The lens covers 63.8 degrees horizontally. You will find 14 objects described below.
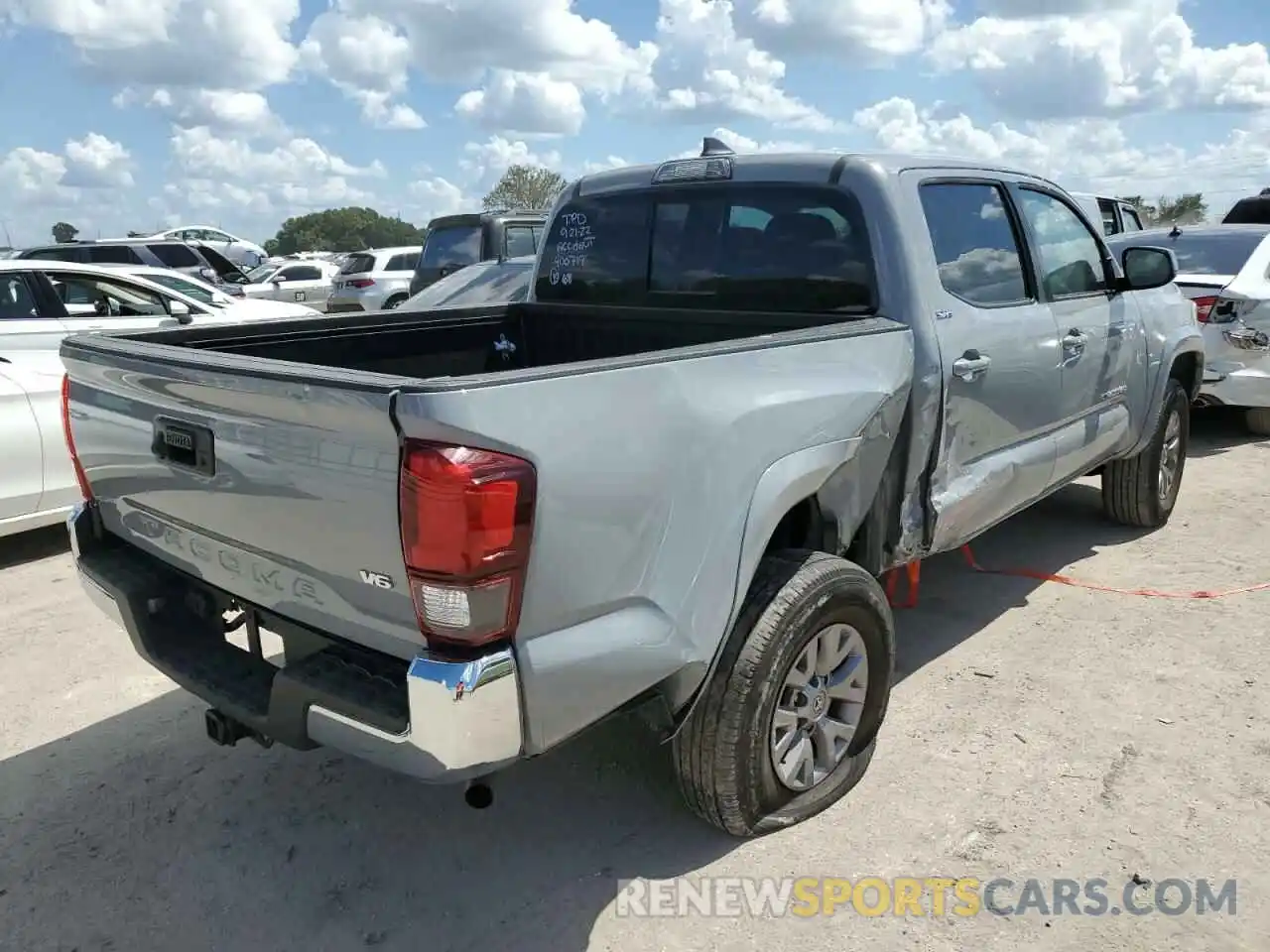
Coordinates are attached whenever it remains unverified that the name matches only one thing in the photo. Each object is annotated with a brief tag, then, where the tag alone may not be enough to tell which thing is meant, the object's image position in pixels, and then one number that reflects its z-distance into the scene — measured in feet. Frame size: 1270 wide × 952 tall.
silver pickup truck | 6.81
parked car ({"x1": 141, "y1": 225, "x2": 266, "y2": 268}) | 103.09
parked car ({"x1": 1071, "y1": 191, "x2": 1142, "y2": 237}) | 43.29
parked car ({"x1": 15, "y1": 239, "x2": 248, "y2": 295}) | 52.80
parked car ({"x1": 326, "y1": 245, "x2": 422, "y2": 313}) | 56.18
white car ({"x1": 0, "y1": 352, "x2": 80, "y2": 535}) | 17.37
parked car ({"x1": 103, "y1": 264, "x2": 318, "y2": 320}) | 29.32
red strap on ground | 14.69
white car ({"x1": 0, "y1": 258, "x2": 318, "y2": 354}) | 21.40
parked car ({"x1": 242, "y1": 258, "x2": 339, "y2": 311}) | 66.49
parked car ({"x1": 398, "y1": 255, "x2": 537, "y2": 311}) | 28.37
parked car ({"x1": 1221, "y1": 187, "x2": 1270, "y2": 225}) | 45.55
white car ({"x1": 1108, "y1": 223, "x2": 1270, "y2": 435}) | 23.32
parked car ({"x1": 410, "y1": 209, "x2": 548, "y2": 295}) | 39.42
